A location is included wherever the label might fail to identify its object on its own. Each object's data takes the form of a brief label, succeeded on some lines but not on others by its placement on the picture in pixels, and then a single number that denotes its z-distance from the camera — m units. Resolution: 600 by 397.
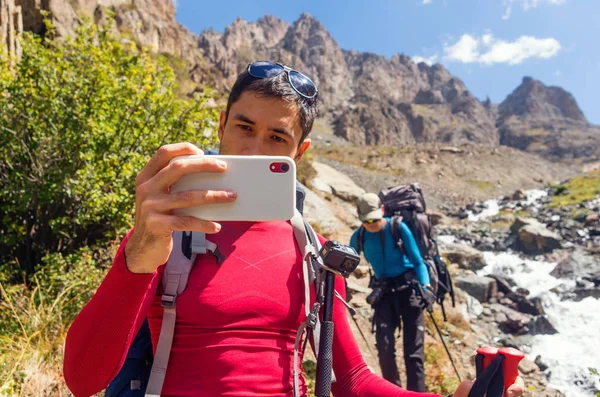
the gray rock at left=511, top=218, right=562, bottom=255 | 18.27
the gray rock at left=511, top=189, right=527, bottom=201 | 38.00
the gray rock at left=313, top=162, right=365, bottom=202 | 18.19
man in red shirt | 1.08
